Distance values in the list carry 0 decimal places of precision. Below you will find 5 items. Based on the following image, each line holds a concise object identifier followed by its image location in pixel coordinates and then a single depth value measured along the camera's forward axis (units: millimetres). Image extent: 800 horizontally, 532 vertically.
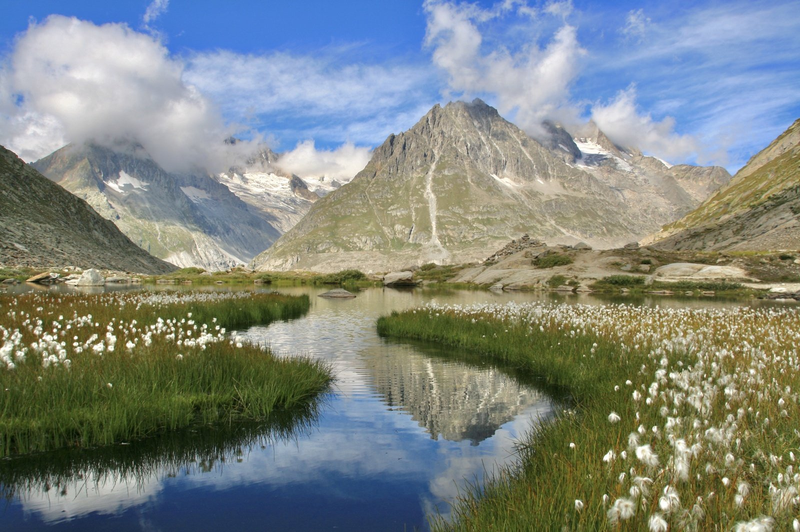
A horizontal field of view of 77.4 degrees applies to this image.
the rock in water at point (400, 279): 107625
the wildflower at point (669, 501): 4738
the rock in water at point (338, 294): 67125
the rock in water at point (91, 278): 77438
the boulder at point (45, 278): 74750
